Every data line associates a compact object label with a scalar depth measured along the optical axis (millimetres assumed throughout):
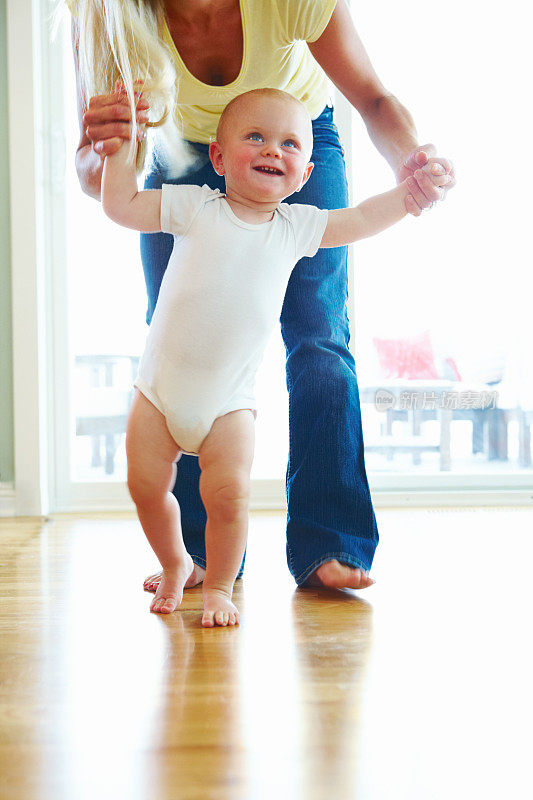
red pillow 2400
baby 1031
